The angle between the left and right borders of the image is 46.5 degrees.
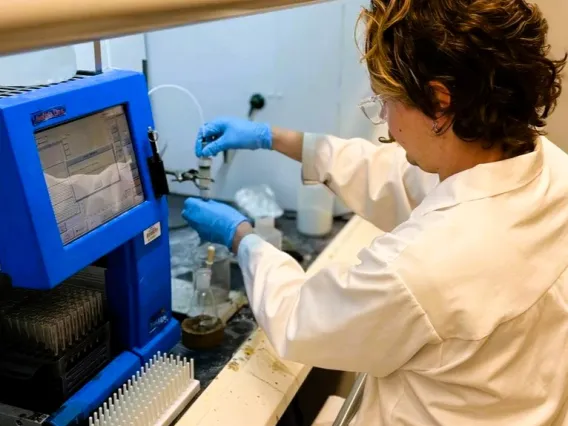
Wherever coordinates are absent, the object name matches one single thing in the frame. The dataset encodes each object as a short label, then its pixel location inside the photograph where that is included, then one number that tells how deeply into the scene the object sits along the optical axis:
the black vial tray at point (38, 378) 1.00
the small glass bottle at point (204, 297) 1.38
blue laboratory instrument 0.87
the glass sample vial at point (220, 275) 1.46
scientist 0.92
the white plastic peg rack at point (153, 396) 1.03
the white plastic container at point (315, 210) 1.79
